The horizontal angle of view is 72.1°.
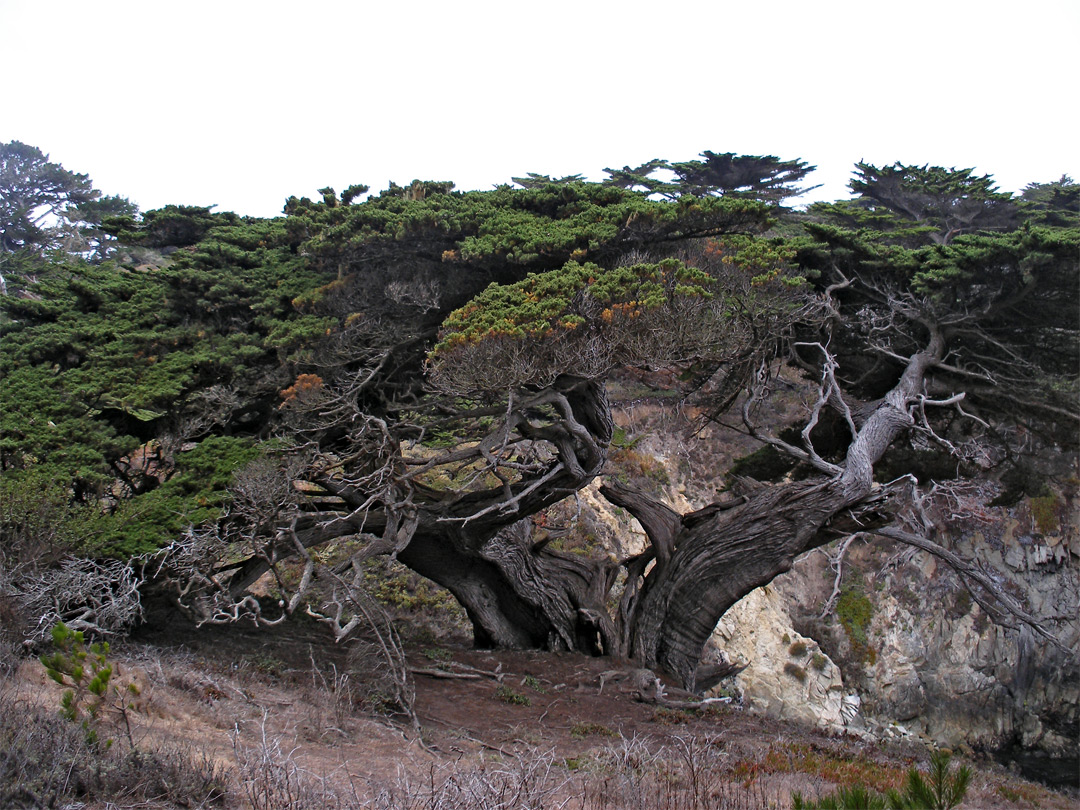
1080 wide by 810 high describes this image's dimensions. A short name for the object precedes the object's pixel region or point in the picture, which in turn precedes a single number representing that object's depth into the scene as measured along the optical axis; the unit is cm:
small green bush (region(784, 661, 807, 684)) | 1768
